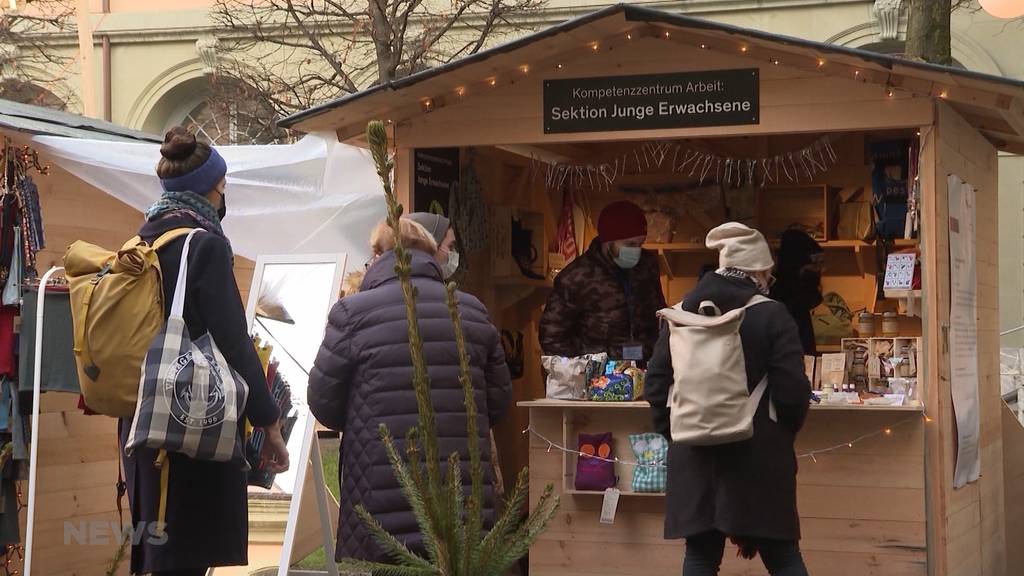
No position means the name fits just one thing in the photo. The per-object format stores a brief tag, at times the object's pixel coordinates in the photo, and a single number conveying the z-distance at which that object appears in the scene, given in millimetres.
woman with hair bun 8022
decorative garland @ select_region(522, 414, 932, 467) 13043
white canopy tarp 15170
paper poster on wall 13166
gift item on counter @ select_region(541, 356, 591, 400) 14100
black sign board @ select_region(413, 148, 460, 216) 14386
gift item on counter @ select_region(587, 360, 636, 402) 13934
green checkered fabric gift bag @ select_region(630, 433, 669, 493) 13686
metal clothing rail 12089
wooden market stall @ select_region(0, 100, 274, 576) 13784
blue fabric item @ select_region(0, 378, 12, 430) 12805
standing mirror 12360
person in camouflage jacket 15486
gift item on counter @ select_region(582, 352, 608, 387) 14130
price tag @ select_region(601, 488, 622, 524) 13755
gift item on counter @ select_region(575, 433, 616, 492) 13897
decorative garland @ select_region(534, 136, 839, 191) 17655
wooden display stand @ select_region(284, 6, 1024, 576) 12669
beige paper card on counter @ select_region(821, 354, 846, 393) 14567
